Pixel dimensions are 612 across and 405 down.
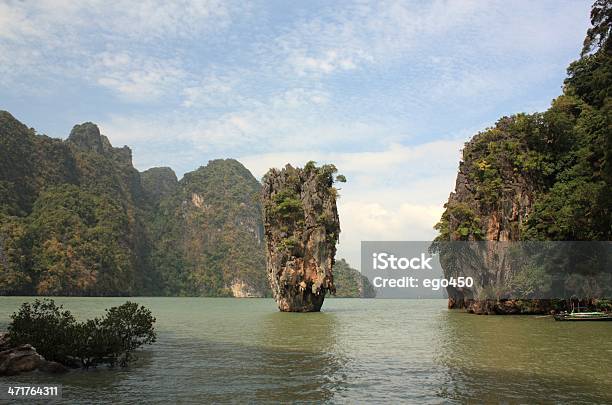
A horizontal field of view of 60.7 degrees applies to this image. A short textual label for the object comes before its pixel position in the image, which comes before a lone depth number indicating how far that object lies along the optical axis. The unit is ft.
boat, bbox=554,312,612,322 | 95.09
